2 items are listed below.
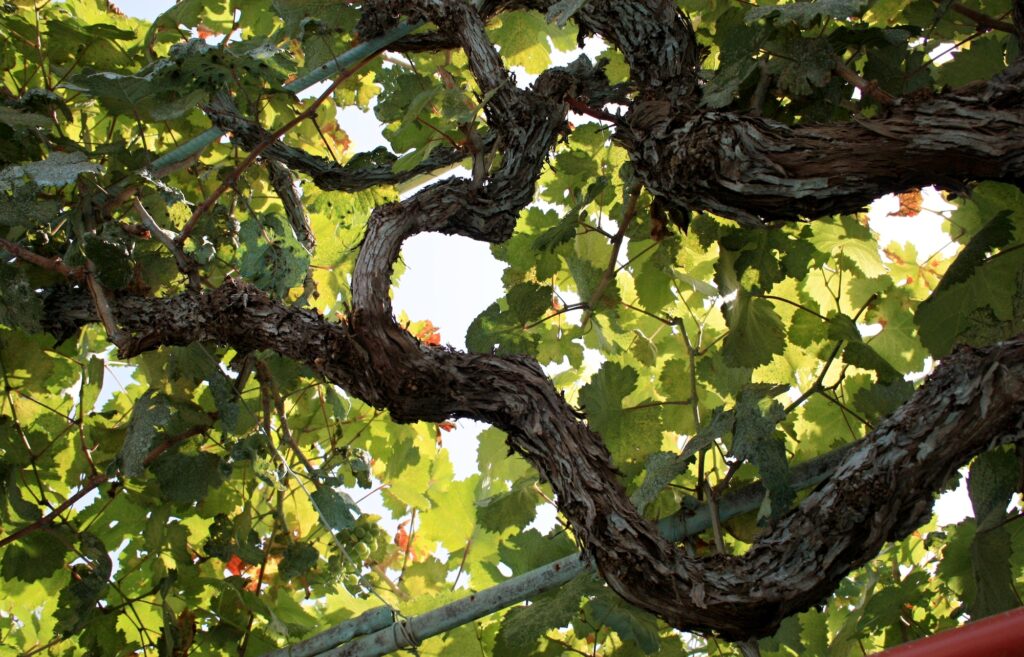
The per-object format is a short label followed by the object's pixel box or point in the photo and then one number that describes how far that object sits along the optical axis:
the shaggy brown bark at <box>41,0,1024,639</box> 1.19
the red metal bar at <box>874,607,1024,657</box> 0.67
